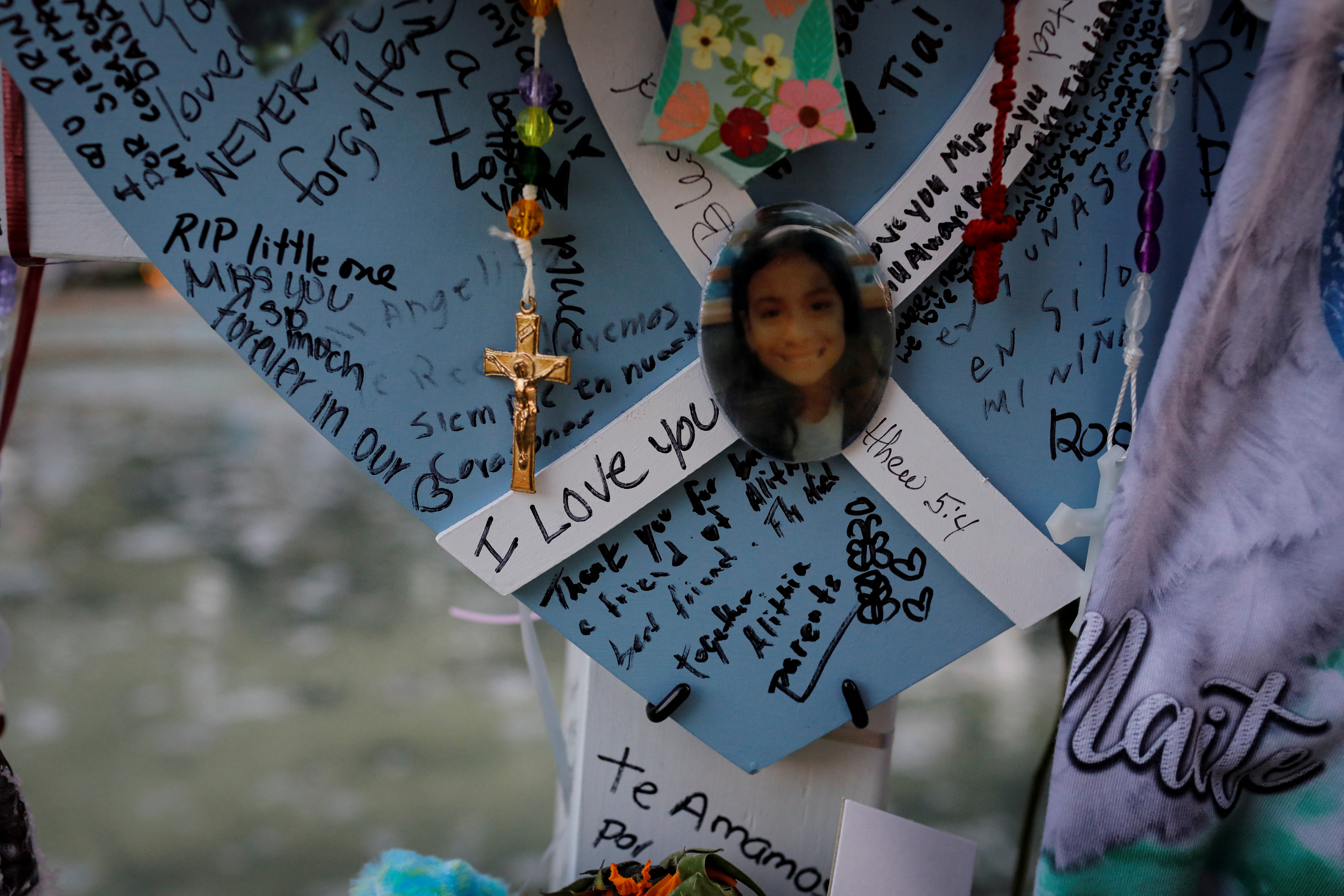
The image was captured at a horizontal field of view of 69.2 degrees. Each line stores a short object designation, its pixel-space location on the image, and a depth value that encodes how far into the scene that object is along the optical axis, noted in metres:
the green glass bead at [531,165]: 0.66
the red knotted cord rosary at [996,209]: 0.65
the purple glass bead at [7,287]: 0.80
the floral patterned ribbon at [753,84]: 0.65
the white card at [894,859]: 0.73
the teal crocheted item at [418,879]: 0.76
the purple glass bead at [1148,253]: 0.68
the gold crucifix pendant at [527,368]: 0.68
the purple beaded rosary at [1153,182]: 0.65
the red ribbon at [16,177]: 0.67
